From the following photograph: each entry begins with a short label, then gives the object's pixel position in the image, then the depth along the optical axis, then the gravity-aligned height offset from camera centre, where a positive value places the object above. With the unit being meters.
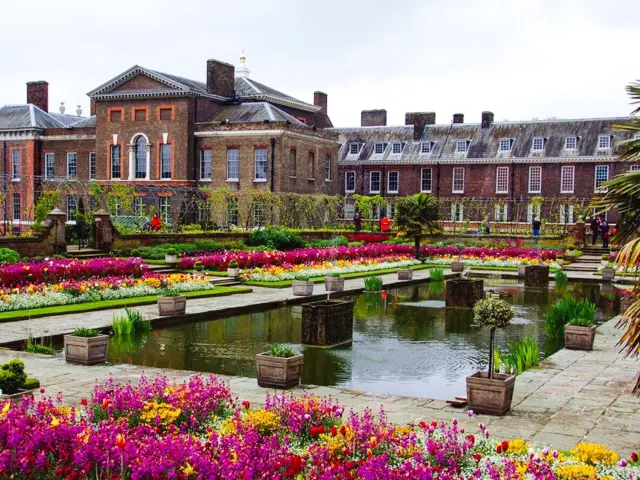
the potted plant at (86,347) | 11.27 -2.06
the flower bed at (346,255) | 26.80 -1.76
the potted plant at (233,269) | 24.17 -1.87
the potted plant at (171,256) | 27.22 -1.70
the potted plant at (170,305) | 16.20 -2.04
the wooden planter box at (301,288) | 20.77 -2.09
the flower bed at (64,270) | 18.17 -1.60
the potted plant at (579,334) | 13.09 -2.06
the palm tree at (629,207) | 6.34 +0.07
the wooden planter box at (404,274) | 25.97 -2.12
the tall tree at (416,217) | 32.69 -0.20
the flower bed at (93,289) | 16.95 -1.99
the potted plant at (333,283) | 22.08 -2.09
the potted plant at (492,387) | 8.59 -1.97
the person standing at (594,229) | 40.44 -0.78
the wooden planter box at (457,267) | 30.39 -2.15
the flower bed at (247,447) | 5.68 -1.93
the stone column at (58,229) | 27.27 -0.76
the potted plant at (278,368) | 9.77 -2.03
